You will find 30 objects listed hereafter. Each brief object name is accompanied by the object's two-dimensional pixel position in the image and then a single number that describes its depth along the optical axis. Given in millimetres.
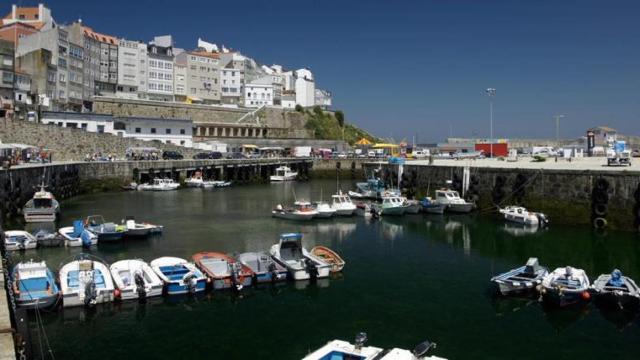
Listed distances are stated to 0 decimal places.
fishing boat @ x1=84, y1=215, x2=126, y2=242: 29172
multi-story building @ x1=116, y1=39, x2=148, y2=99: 100125
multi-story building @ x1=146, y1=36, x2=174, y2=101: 105562
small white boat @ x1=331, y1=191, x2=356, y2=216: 41659
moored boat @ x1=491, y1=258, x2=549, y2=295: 20391
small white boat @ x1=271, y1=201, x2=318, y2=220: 39500
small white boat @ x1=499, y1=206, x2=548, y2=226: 37062
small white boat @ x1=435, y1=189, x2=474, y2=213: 43281
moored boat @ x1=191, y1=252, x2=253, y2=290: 20781
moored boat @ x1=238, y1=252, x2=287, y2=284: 21906
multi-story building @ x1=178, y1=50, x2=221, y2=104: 116250
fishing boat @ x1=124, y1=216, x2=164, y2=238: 30562
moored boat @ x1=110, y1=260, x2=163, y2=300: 19344
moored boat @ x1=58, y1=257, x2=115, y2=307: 18391
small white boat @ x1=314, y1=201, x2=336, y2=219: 40744
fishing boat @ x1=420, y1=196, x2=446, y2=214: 43078
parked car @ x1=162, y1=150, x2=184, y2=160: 76162
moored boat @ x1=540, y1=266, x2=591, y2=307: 19281
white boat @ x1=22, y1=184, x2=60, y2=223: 35750
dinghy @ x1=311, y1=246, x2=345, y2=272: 23883
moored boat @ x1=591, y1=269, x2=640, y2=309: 18828
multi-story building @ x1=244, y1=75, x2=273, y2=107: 125875
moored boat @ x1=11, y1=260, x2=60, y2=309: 17688
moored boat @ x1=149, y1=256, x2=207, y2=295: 20094
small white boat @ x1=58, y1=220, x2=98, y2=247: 28234
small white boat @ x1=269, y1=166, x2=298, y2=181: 79406
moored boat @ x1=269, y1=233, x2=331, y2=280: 22516
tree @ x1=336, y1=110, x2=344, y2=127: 128500
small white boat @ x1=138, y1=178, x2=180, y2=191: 60925
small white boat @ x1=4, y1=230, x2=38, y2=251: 26578
